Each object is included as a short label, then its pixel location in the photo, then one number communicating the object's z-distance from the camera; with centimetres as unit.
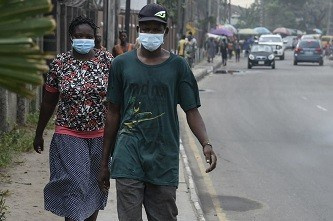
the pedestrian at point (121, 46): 1631
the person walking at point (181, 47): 3895
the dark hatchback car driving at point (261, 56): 4853
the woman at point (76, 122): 596
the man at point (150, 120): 496
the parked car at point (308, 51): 5313
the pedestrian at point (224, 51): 5106
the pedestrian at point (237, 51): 5941
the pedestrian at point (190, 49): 4064
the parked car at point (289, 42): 9675
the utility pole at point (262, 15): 13595
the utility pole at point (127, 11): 2288
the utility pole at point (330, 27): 10801
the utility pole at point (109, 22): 2165
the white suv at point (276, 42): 6406
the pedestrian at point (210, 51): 5462
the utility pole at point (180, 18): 4353
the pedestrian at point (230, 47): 6295
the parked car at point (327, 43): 7591
